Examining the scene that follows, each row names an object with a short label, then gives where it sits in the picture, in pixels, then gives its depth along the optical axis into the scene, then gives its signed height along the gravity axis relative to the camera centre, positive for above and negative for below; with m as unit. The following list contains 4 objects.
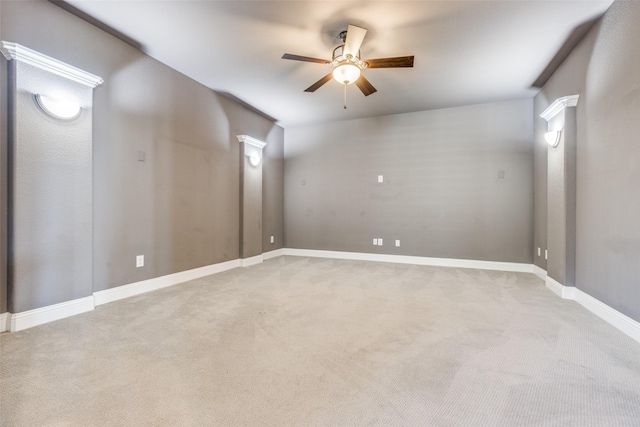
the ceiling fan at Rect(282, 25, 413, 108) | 2.54 +1.43
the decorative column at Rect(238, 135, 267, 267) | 4.72 +0.20
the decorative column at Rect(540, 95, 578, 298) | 3.02 +0.17
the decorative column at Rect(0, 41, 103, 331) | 2.18 +0.21
